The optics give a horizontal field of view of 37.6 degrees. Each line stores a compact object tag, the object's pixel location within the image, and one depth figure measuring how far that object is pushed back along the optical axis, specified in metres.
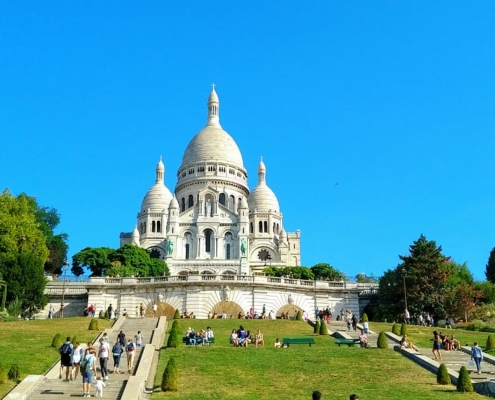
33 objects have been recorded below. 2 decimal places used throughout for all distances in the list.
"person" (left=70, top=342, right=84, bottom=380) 23.61
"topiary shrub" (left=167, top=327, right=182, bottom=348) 30.95
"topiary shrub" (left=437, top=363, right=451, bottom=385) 24.02
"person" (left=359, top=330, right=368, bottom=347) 31.92
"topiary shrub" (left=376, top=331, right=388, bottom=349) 31.83
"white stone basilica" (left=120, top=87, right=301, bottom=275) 98.50
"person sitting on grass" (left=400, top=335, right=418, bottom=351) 30.98
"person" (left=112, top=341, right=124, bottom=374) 25.11
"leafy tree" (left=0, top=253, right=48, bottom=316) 51.91
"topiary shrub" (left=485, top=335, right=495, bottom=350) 33.59
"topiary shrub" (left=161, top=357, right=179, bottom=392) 22.58
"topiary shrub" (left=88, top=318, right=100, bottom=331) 37.65
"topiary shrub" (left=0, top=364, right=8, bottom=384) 22.63
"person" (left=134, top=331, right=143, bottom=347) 30.03
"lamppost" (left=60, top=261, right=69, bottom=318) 53.93
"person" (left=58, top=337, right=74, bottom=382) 23.31
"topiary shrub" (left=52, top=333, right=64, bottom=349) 30.58
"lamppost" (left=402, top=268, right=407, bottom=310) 51.88
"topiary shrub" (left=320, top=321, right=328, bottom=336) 37.72
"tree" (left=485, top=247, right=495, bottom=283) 86.50
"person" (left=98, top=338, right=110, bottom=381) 23.22
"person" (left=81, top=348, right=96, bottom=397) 21.34
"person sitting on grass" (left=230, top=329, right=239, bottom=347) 32.12
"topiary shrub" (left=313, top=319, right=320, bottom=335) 38.33
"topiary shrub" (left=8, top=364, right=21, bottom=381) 23.52
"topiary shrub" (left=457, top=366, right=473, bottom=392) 22.77
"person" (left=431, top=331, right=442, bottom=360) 29.64
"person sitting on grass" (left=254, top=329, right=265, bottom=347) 32.62
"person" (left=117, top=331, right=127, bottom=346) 28.04
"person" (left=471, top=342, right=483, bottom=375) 26.34
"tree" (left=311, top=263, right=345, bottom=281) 89.06
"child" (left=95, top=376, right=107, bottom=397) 21.20
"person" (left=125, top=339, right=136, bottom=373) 25.62
